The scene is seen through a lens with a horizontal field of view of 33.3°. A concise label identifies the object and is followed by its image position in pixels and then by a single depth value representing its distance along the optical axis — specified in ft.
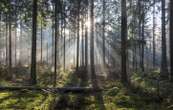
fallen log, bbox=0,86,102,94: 46.19
